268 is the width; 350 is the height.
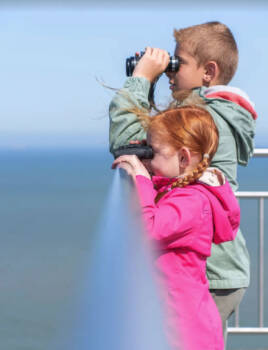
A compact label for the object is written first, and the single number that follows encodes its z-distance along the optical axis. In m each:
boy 4.47
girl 3.99
